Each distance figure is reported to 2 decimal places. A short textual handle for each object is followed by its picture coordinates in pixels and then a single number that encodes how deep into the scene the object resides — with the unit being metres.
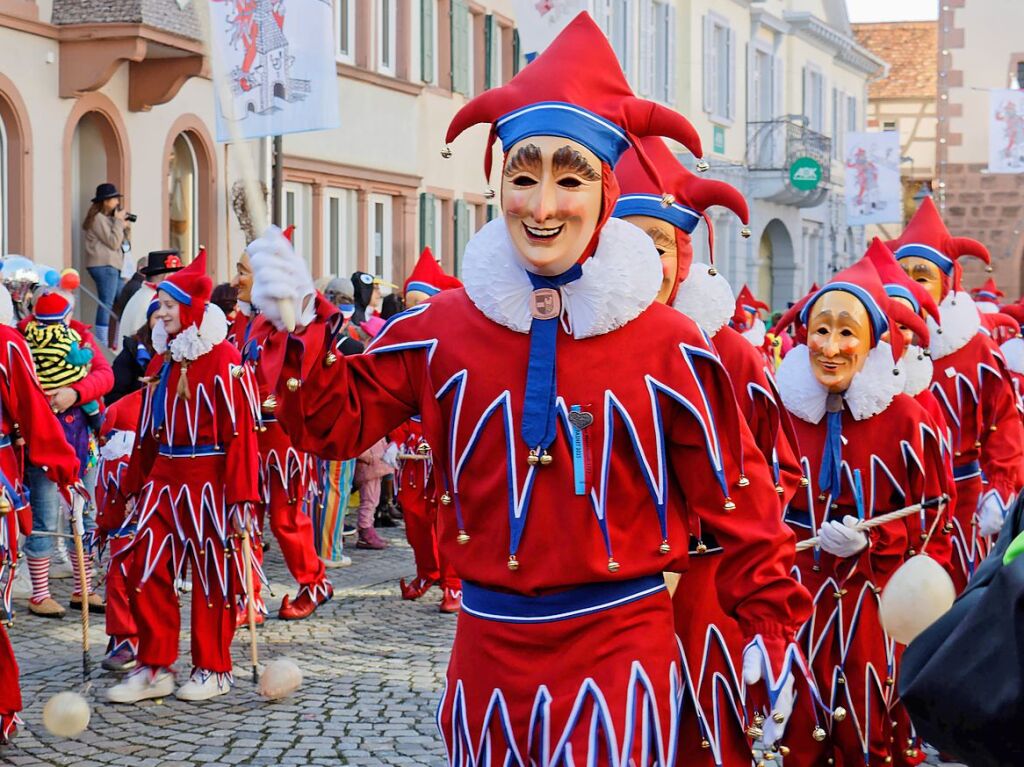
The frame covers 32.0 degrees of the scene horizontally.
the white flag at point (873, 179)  28.20
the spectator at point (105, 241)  16.61
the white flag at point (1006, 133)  30.97
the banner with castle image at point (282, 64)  6.60
